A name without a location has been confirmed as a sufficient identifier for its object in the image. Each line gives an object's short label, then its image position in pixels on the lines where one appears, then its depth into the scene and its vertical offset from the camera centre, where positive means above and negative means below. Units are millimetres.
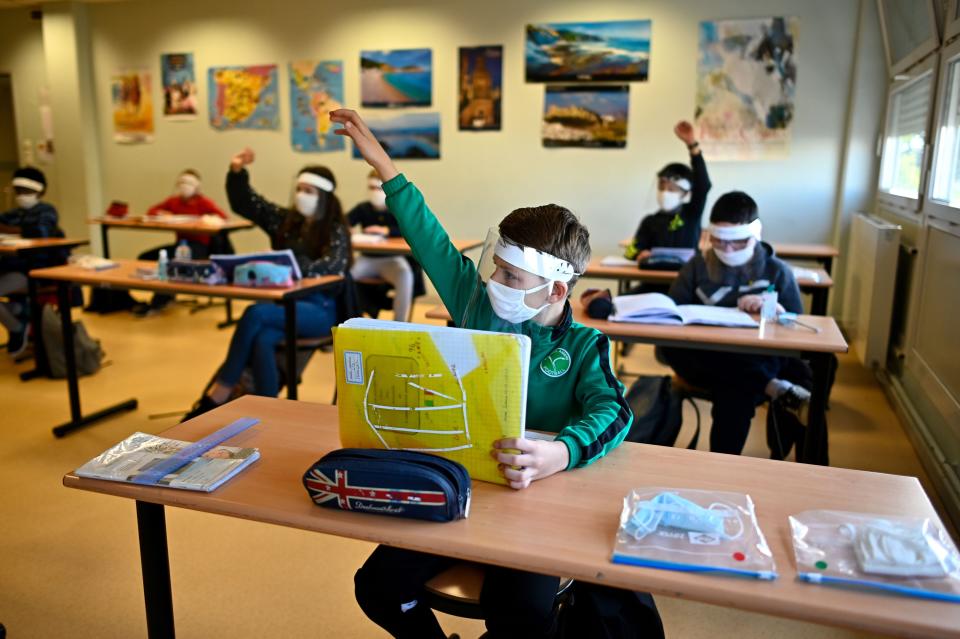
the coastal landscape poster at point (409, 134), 6316 +256
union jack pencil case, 1080 -465
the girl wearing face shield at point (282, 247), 3137 -422
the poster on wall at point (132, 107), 7254 +520
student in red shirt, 5988 -414
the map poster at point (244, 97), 6719 +584
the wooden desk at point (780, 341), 2252 -527
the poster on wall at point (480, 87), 6039 +632
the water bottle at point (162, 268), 3230 -463
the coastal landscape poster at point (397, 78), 6246 +726
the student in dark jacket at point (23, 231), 4441 -463
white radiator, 3818 -624
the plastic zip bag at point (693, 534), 969 -505
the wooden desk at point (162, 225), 5582 -487
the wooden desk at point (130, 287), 2972 -526
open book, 2467 -489
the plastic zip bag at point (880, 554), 923 -497
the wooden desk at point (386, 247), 4602 -510
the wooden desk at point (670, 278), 3605 -539
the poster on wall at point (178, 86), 7020 +704
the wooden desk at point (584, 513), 905 -518
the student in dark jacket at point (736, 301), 2617 -488
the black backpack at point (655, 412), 2406 -795
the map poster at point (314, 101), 6527 +541
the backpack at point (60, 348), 4098 -1057
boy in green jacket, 1255 -415
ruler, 1207 -509
